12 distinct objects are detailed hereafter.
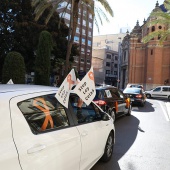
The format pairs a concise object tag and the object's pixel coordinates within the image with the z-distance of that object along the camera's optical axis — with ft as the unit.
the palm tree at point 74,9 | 37.82
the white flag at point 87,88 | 8.78
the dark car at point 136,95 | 39.22
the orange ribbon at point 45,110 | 6.91
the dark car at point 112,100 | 20.47
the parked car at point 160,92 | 66.54
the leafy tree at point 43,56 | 39.26
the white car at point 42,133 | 5.50
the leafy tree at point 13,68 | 34.20
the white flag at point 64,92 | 7.65
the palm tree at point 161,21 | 38.06
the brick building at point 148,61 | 119.34
